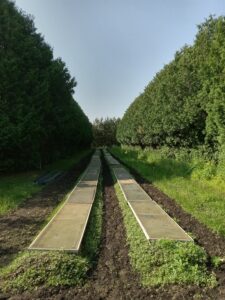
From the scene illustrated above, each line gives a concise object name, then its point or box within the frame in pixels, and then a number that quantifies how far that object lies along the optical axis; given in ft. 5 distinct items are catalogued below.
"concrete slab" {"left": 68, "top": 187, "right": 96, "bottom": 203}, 24.40
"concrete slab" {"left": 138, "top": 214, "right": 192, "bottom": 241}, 15.33
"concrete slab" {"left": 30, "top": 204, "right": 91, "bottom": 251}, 13.94
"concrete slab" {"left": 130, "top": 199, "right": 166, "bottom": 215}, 20.43
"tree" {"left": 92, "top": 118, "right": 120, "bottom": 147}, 227.95
